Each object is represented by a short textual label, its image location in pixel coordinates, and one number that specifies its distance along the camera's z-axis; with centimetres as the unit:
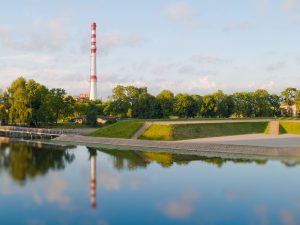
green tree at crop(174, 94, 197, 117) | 8162
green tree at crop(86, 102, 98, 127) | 7356
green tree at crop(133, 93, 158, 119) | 8081
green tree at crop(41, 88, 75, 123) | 7019
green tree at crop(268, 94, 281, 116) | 8989
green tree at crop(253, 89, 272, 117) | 8731
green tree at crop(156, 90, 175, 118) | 8138
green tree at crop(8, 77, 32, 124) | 6788
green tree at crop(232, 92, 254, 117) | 8644
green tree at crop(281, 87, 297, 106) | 9169
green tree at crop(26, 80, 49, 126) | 7026
